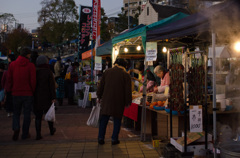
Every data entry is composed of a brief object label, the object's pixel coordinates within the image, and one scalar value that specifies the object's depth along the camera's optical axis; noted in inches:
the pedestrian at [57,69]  491.5
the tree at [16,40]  2145.7
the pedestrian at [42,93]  235.5
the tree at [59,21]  1762.6
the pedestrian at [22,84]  229.0
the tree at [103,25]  1407.5
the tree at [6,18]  1941.4
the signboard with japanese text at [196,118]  158.4
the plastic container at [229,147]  130.2
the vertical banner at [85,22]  551.4
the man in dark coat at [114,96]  214.4
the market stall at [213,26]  128.4
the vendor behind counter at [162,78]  270.9
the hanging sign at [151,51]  220.5
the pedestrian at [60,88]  489.3
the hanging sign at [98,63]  404.8
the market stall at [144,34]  226.2
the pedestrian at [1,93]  337.1
